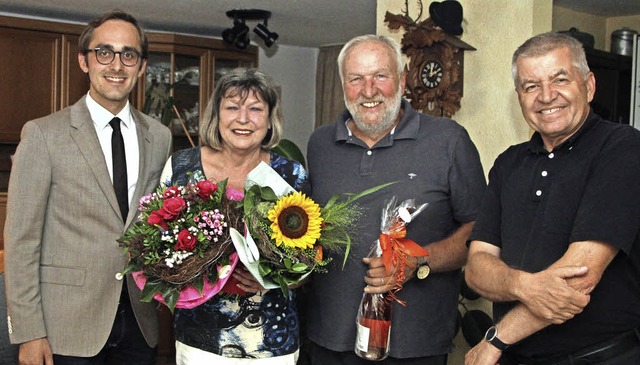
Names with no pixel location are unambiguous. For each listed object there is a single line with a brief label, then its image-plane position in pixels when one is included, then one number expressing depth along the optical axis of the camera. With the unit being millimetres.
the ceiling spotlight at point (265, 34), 6961
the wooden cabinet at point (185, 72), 7551
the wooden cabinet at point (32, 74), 6820
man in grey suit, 2537
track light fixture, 6781
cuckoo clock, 4605
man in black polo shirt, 2021
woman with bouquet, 2525
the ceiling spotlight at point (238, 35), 7129
